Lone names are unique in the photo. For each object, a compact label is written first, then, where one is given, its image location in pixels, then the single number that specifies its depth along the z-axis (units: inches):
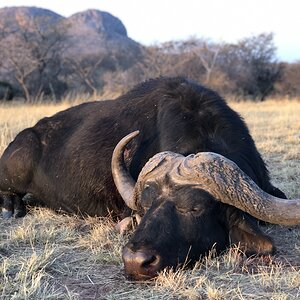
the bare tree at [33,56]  1148.5
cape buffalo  122.1
